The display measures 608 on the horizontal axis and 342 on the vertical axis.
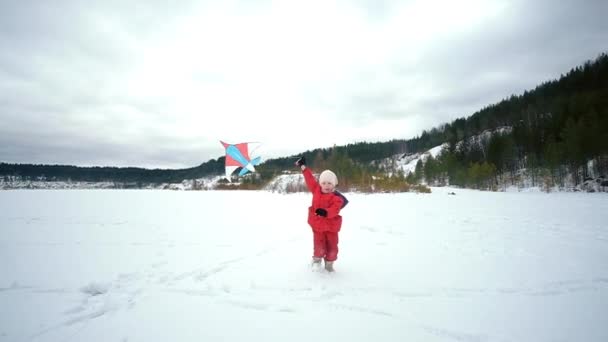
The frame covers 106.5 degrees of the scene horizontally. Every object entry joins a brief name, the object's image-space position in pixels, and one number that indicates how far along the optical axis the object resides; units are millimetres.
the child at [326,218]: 3203
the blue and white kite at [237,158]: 4000
